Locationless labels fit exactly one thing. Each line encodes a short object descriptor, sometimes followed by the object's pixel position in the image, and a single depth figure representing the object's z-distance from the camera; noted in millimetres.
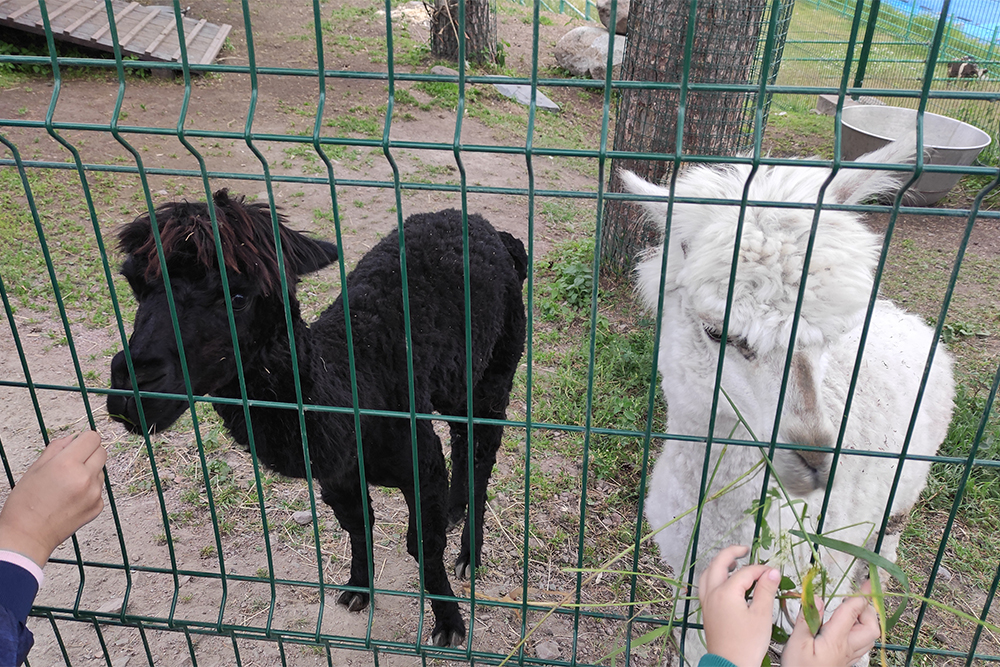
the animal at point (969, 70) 8602
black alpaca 2139
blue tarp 9250
